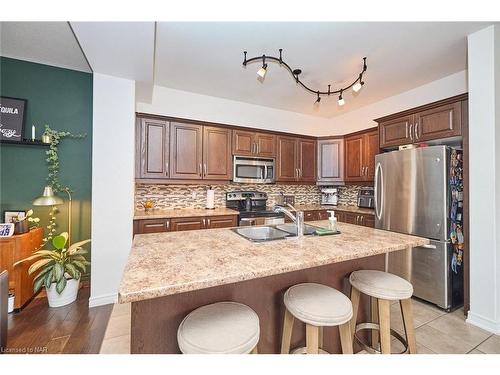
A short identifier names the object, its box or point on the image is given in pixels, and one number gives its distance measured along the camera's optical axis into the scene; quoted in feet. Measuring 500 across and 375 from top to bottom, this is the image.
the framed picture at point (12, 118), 8.25
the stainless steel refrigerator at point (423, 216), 7.62
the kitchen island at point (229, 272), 3.11
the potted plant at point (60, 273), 7.47
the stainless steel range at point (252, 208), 10.89
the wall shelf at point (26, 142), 8.23
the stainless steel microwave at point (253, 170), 11.62
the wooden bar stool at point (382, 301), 4.46
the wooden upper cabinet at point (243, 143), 11.68
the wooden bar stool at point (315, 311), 3.65
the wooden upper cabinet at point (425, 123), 7.83
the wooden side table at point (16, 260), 7.18
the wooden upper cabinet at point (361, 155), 11.78
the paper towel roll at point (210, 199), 11.52
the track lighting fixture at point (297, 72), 6.56
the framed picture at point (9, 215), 8.13
